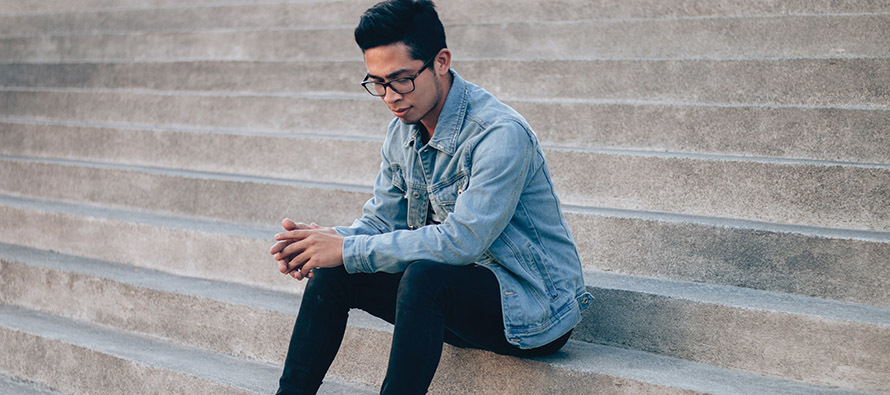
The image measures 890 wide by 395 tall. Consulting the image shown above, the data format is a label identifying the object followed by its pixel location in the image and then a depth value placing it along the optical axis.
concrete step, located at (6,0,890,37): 3.98
